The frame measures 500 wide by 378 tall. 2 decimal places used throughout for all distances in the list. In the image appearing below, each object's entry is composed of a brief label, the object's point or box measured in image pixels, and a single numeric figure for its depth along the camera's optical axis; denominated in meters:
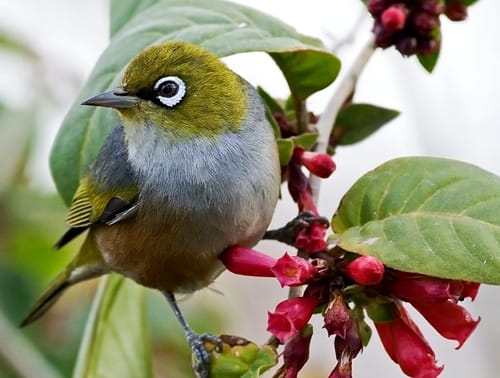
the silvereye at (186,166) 4.68
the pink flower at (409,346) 3.96
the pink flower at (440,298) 3.68
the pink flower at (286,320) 3.67
